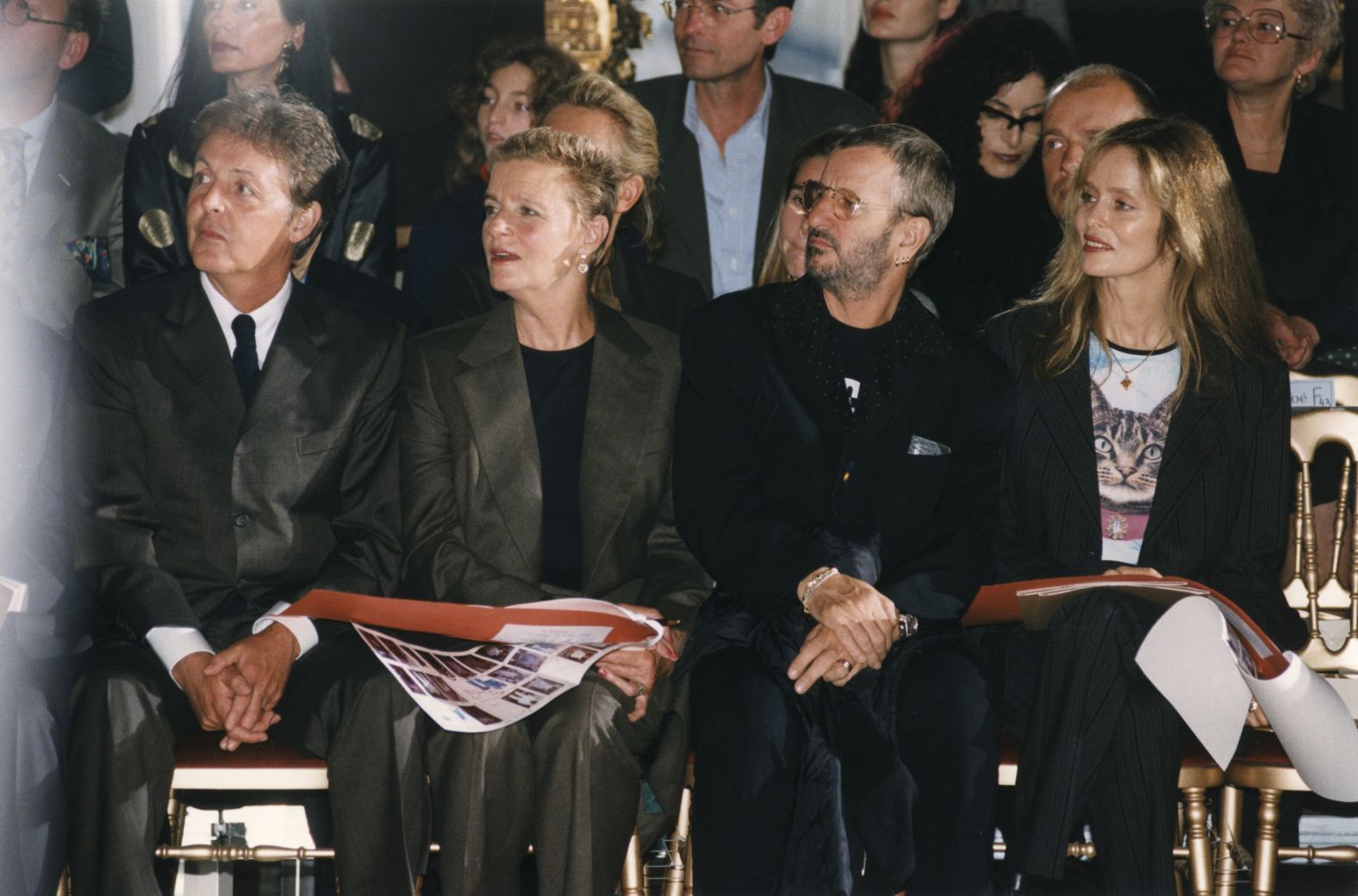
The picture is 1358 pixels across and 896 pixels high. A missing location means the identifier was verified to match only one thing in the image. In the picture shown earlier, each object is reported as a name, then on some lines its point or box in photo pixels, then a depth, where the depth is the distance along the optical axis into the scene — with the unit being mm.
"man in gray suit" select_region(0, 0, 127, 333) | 7996
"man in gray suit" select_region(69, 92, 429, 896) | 5527
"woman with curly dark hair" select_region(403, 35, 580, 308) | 8719
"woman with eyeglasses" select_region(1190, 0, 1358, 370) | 8070
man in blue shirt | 8734
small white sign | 7523
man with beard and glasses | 5582
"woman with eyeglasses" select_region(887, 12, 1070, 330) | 7898
